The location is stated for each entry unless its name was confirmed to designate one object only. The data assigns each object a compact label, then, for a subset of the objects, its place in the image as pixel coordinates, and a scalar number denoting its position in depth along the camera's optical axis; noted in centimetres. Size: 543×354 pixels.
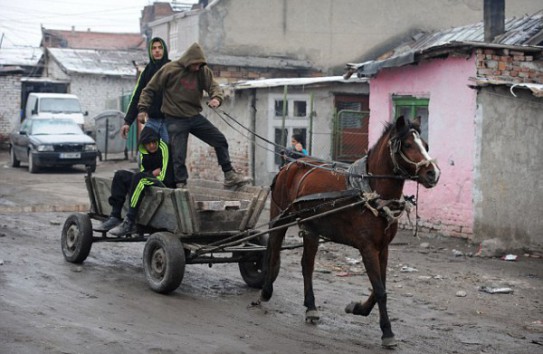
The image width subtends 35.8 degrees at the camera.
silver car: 2523
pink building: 1286
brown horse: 715
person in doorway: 1594
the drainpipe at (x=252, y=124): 2030
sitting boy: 943
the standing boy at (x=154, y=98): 1012
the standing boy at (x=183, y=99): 966
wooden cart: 870
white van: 3228
